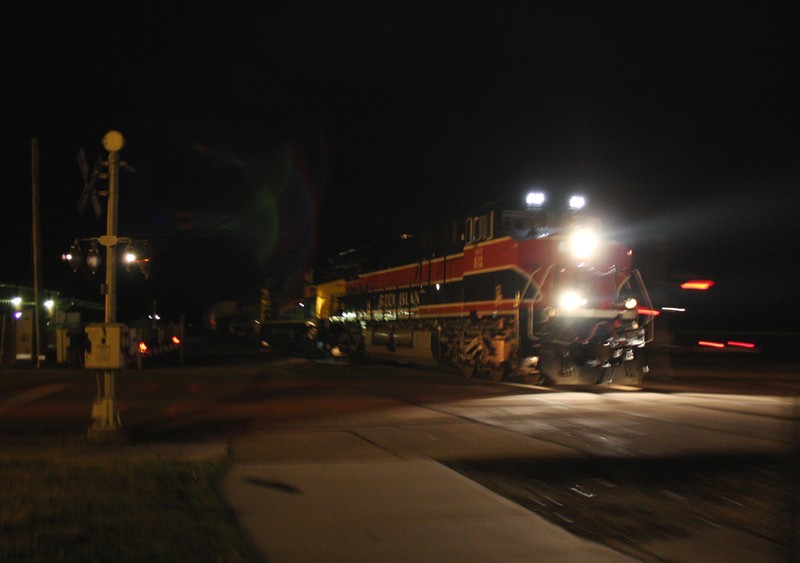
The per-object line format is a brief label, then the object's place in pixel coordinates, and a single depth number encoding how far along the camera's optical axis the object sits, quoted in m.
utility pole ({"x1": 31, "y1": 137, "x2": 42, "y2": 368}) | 26.09
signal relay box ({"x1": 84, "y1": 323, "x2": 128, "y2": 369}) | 10.20
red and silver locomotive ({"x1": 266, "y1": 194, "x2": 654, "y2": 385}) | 17.14
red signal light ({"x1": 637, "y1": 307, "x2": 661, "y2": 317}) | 17.92
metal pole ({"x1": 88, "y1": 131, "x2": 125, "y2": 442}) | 10.20
